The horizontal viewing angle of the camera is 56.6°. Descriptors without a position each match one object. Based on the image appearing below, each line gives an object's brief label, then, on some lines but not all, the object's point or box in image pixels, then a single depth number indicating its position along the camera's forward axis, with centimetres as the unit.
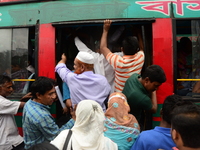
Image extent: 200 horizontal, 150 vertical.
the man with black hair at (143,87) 180
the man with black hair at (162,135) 131
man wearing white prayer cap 198
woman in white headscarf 122
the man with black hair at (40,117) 165
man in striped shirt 217
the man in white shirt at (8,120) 216
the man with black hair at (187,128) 101
